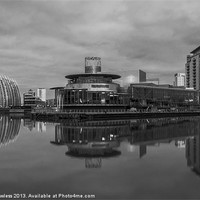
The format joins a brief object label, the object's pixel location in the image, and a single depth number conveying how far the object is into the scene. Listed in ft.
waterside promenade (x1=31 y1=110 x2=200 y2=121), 332.90
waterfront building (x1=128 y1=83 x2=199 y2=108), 526.57
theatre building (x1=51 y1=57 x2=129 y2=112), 440.86
